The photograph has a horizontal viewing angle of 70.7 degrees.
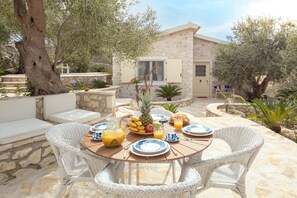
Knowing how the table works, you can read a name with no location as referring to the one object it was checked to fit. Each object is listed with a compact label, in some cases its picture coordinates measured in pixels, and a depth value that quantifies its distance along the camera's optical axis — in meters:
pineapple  2.40
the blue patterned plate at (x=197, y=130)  2.51
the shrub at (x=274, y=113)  5.54
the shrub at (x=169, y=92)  11.73
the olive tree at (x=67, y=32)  4.71
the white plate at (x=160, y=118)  3.10
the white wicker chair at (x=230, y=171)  2.13
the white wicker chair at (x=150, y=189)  1.40
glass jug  2.10
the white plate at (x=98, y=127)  2.61
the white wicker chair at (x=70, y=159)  2.15
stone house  12.22
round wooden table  1.90
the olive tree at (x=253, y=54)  10.72
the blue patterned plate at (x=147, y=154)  1.92
